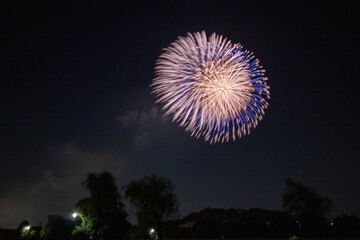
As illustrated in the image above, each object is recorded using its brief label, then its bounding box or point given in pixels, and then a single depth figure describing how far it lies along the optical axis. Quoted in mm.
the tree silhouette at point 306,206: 47781
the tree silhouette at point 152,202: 42156
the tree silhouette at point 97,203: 44875
